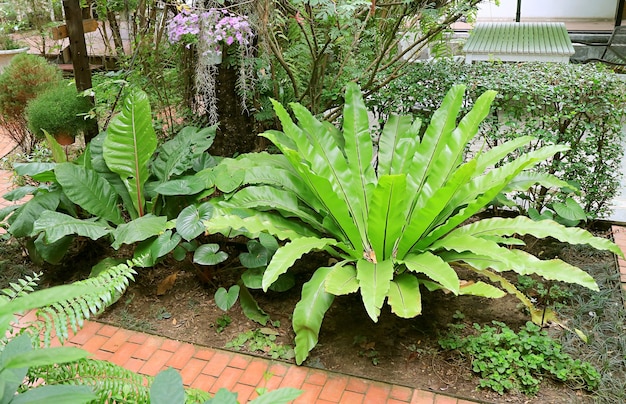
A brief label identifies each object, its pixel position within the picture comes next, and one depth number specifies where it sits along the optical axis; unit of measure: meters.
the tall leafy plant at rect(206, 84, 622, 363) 2.60
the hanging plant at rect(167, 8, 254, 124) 3.33
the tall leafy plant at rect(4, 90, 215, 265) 3.07
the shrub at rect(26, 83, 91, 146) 4.14
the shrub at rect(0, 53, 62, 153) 4.97
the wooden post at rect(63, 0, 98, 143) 3.82
